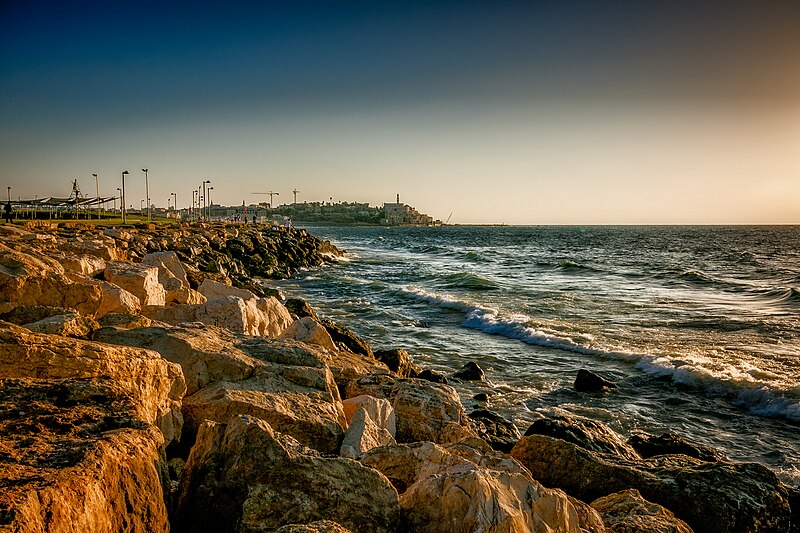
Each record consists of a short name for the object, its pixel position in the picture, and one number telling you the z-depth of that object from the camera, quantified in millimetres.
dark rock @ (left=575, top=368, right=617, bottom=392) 9555
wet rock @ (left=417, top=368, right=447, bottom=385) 9180
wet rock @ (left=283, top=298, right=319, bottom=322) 12266
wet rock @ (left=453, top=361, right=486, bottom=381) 9922
